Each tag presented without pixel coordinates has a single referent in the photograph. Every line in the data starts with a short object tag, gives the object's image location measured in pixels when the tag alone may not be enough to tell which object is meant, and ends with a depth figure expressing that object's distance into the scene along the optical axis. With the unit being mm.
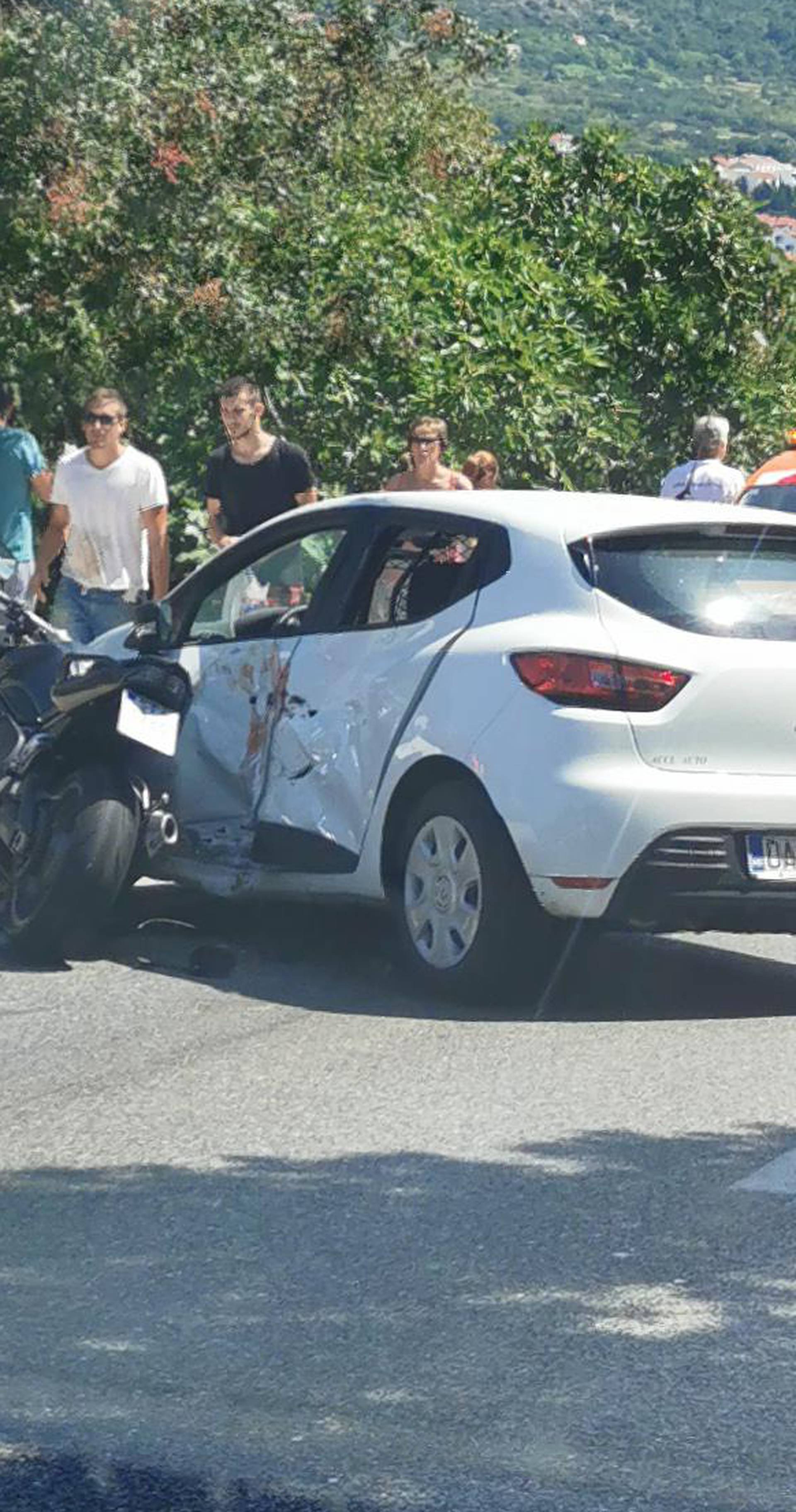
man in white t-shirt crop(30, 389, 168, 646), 13227
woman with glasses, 14211
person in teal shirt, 13711
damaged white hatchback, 8664
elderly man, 15633
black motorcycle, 9445
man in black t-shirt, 13422
